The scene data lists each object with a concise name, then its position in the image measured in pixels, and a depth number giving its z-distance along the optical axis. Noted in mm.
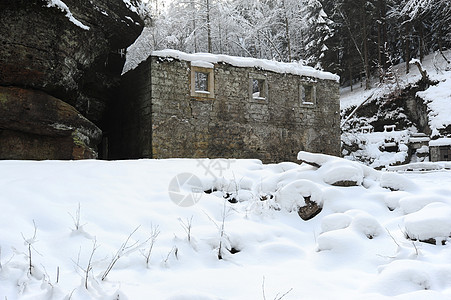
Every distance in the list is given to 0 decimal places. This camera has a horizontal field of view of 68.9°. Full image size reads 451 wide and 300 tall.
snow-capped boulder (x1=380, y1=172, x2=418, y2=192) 4539
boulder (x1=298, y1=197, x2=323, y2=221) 4070
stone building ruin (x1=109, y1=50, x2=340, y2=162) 10016
